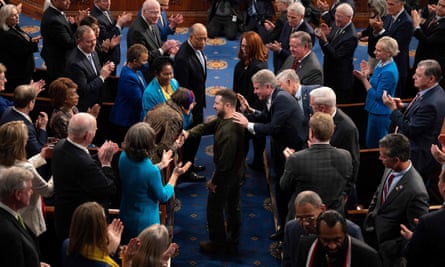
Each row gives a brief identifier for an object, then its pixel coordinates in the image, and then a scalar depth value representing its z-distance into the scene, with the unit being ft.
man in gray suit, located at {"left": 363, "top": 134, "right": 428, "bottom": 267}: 13.84
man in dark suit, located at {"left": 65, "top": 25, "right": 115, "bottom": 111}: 19.48
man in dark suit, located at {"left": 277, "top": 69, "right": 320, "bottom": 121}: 18.11
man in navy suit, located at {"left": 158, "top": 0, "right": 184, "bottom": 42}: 24.21
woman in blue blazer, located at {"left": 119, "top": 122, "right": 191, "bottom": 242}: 14.26
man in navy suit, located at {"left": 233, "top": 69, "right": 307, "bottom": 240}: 17.21
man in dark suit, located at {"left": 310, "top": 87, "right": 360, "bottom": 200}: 16.35
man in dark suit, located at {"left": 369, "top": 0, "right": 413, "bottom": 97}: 23.22
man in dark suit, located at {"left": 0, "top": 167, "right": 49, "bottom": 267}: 11.59
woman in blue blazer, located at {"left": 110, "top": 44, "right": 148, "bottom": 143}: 19.40
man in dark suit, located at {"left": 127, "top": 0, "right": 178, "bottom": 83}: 22.21
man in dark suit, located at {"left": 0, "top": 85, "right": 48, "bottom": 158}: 16.12
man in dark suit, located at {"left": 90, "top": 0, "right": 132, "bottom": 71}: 23.27
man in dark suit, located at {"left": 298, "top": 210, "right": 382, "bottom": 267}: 11.75
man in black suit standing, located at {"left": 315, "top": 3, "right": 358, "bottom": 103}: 22.39
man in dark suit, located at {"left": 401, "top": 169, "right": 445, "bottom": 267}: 12.35
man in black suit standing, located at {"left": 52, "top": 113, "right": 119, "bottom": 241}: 13.87
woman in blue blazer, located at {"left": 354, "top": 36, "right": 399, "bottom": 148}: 19.92
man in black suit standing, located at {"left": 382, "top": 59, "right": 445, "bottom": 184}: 17.51
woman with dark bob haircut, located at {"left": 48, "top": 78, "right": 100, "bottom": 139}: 16.58
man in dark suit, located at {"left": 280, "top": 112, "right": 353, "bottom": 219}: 14.57
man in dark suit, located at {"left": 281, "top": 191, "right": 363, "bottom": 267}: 12.82
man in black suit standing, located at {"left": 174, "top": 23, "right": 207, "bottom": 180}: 20.53
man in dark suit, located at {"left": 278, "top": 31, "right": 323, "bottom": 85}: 19.97
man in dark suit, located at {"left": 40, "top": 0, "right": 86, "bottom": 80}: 21.72
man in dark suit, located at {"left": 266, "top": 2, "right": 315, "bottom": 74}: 22.70
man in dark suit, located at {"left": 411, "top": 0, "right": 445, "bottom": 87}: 23.44
